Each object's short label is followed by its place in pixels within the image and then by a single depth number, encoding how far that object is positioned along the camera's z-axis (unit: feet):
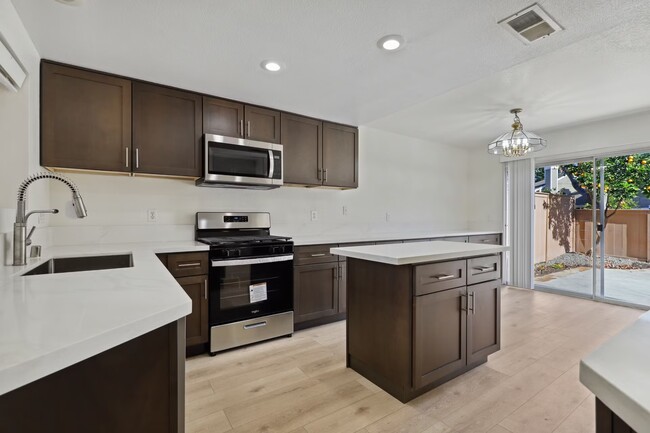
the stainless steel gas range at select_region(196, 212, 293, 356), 8.47
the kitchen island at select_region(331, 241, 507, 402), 6.10
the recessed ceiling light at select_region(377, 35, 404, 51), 6.56
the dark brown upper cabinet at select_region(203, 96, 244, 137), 9.43
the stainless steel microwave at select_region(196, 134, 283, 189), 9.20
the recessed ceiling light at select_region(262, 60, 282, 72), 7.68
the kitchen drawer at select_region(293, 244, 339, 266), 9.91
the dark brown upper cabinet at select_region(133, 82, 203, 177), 8.45
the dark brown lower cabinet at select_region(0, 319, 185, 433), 2.39
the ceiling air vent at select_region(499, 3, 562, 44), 5.71
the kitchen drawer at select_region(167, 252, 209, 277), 7.97
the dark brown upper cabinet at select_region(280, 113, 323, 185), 10.94
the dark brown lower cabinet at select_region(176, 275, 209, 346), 8.13
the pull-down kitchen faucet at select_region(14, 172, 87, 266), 5.12
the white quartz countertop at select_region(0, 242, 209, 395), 1.81
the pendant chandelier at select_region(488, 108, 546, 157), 10.55
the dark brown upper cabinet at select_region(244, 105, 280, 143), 10.15
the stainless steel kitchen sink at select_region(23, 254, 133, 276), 6.48
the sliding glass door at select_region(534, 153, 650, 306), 12.88
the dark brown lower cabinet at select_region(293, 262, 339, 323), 9.91
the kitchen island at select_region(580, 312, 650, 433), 1.45
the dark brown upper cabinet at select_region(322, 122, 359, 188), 11.97
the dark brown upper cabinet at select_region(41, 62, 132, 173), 7.38
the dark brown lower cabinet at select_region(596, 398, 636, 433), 1.87
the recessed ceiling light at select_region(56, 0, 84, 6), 5.39
